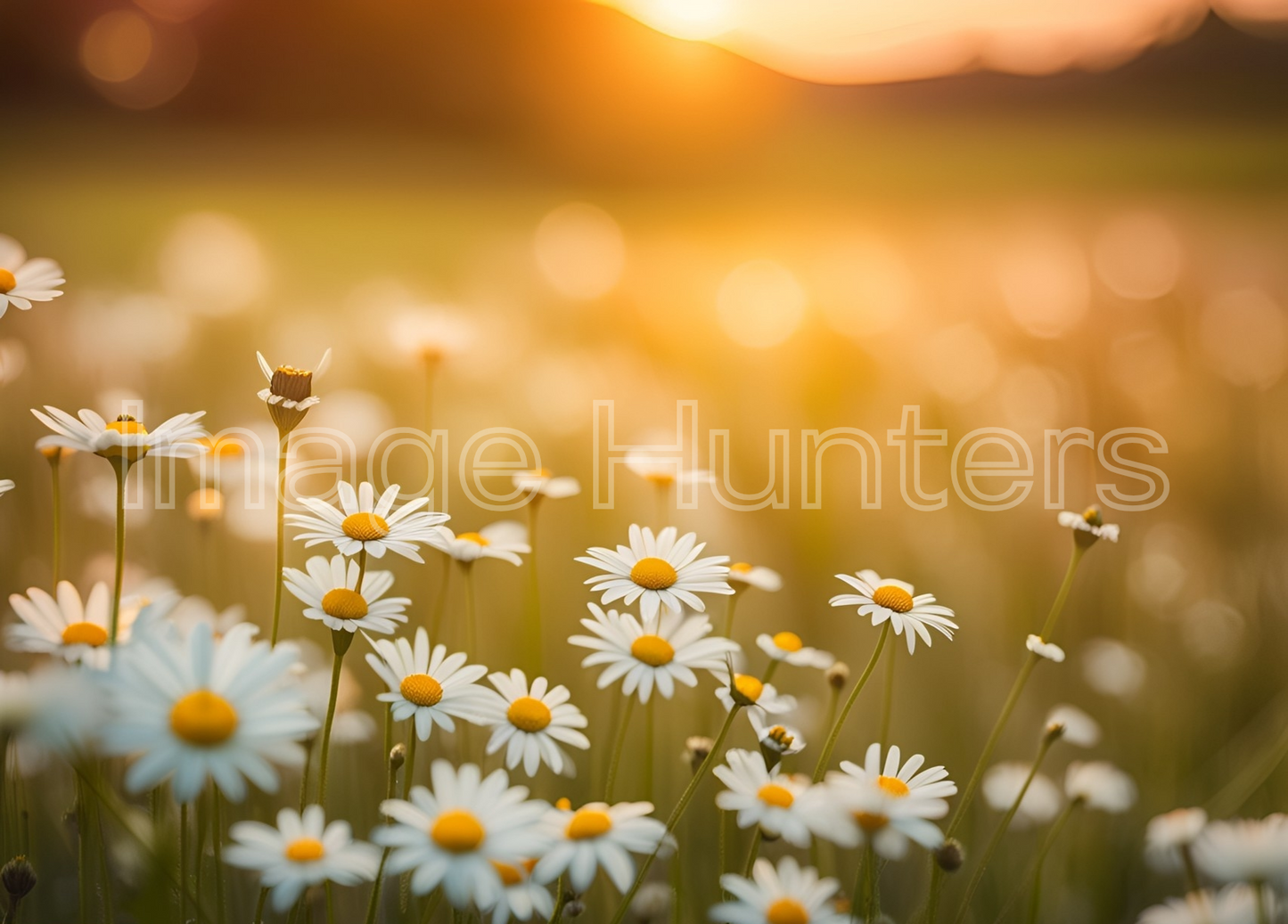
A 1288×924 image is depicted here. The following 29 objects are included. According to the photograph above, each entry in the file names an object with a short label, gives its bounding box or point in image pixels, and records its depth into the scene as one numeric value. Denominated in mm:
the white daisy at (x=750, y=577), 654
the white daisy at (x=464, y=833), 490
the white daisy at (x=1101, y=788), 783
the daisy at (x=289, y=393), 569
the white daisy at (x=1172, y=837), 628
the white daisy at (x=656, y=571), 569
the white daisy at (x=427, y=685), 548
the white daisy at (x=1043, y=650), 584
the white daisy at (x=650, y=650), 561
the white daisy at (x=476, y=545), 593
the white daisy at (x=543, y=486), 659
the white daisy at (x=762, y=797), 519
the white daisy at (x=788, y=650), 625
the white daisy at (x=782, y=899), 504
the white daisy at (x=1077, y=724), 804
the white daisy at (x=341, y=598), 548
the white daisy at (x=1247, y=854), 552
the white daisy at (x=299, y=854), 486
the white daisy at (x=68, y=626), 519
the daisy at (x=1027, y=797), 849
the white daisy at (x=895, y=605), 578
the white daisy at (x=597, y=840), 504
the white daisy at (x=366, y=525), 554
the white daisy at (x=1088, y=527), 633
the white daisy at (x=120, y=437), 540
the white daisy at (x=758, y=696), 555
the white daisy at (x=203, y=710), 470
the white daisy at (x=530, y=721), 564
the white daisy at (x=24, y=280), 584
